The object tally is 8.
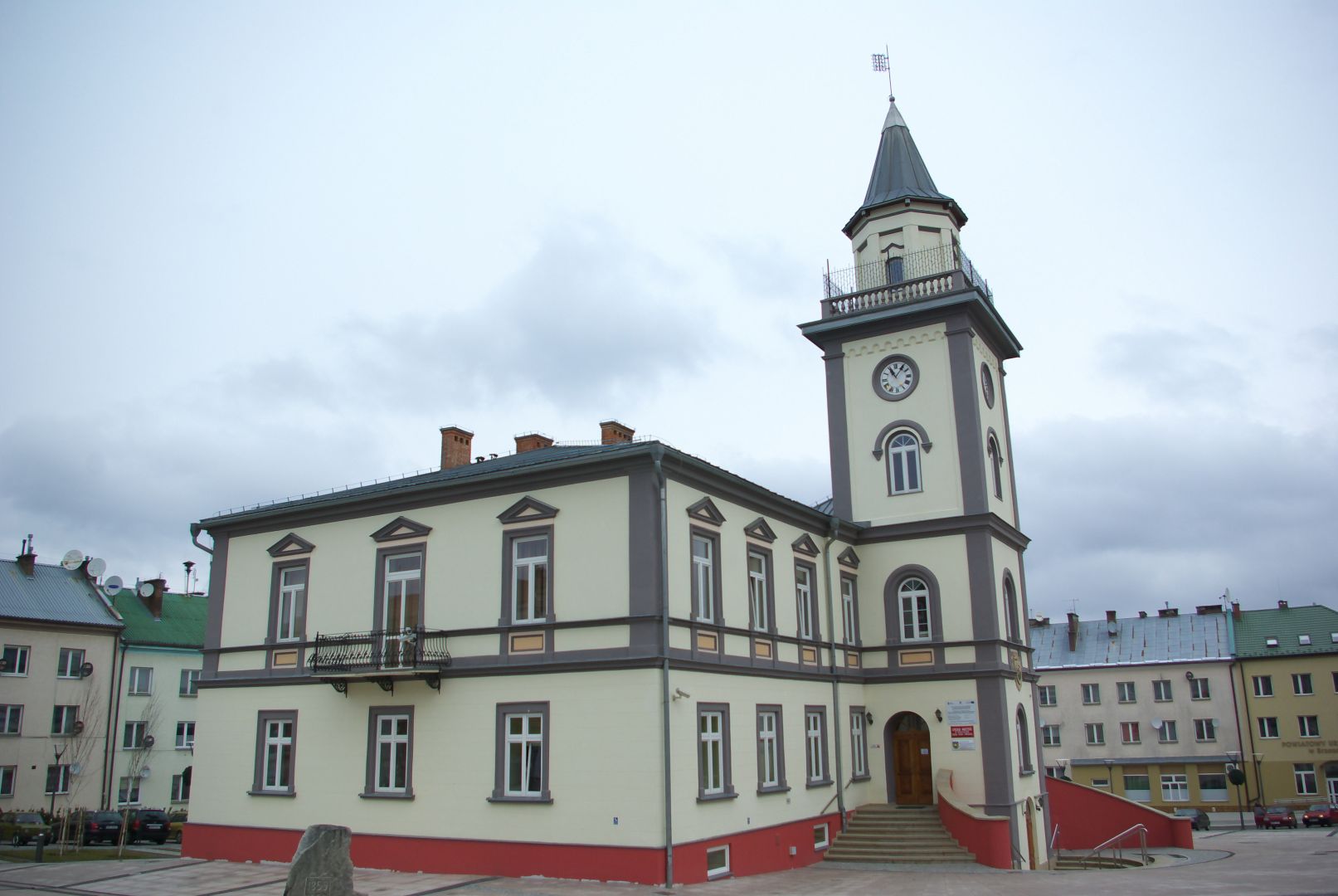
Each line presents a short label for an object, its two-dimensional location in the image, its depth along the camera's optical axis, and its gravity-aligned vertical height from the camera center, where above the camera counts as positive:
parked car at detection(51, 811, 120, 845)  30.05 -3.13
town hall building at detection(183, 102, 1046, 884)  18.58 +1.31
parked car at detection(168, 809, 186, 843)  32.75 -3.42
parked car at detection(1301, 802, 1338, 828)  42.78 -4.93
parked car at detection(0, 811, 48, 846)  28.42 -3.06
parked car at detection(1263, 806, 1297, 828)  43.09 -4.98
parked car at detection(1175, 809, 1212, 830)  43.62 -5.16
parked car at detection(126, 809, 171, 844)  30.19 -3.12
